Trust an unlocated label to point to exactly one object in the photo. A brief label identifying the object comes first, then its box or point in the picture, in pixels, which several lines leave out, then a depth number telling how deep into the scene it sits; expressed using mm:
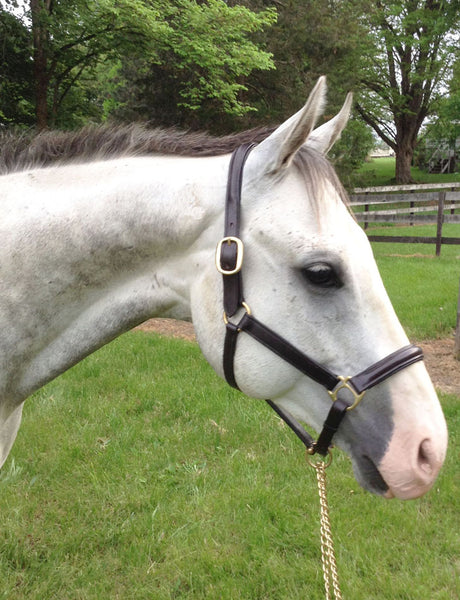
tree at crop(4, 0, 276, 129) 6676
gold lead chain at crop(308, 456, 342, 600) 1696
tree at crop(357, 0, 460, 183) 22391
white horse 1414
